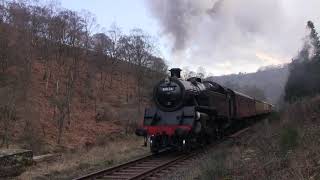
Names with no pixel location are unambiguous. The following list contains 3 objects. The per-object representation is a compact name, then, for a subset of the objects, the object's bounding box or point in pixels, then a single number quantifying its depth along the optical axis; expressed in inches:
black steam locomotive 775.1
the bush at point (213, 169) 468.8
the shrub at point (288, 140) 522.0
